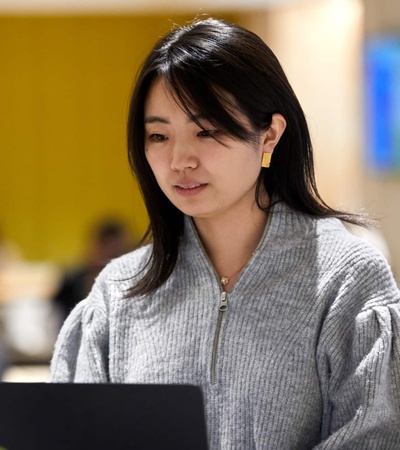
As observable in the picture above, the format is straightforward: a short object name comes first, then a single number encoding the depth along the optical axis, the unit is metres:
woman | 3.03
